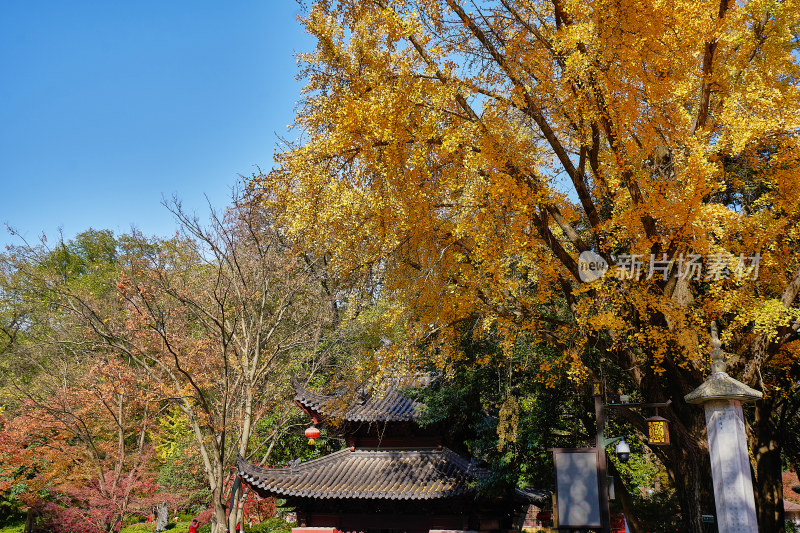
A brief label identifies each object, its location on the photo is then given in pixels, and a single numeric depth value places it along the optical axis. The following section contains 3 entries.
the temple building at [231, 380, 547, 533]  11.13
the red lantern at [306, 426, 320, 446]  12.30
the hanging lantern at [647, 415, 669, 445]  7.29
